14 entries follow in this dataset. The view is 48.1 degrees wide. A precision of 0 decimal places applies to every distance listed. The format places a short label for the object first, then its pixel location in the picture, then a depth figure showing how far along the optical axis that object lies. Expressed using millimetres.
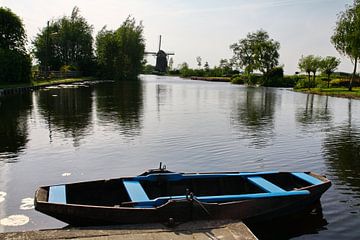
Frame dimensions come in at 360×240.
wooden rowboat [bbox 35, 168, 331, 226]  8281
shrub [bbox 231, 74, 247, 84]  114125
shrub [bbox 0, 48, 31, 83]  58025
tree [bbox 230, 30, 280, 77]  108188
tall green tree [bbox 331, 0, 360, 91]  59031
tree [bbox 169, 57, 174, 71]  191250
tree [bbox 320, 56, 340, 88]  75844
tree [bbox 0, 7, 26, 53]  64125
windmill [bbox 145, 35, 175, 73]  186875
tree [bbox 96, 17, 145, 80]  105500
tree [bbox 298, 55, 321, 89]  77931
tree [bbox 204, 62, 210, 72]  163000
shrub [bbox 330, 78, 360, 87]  77062
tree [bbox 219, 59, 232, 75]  145962
